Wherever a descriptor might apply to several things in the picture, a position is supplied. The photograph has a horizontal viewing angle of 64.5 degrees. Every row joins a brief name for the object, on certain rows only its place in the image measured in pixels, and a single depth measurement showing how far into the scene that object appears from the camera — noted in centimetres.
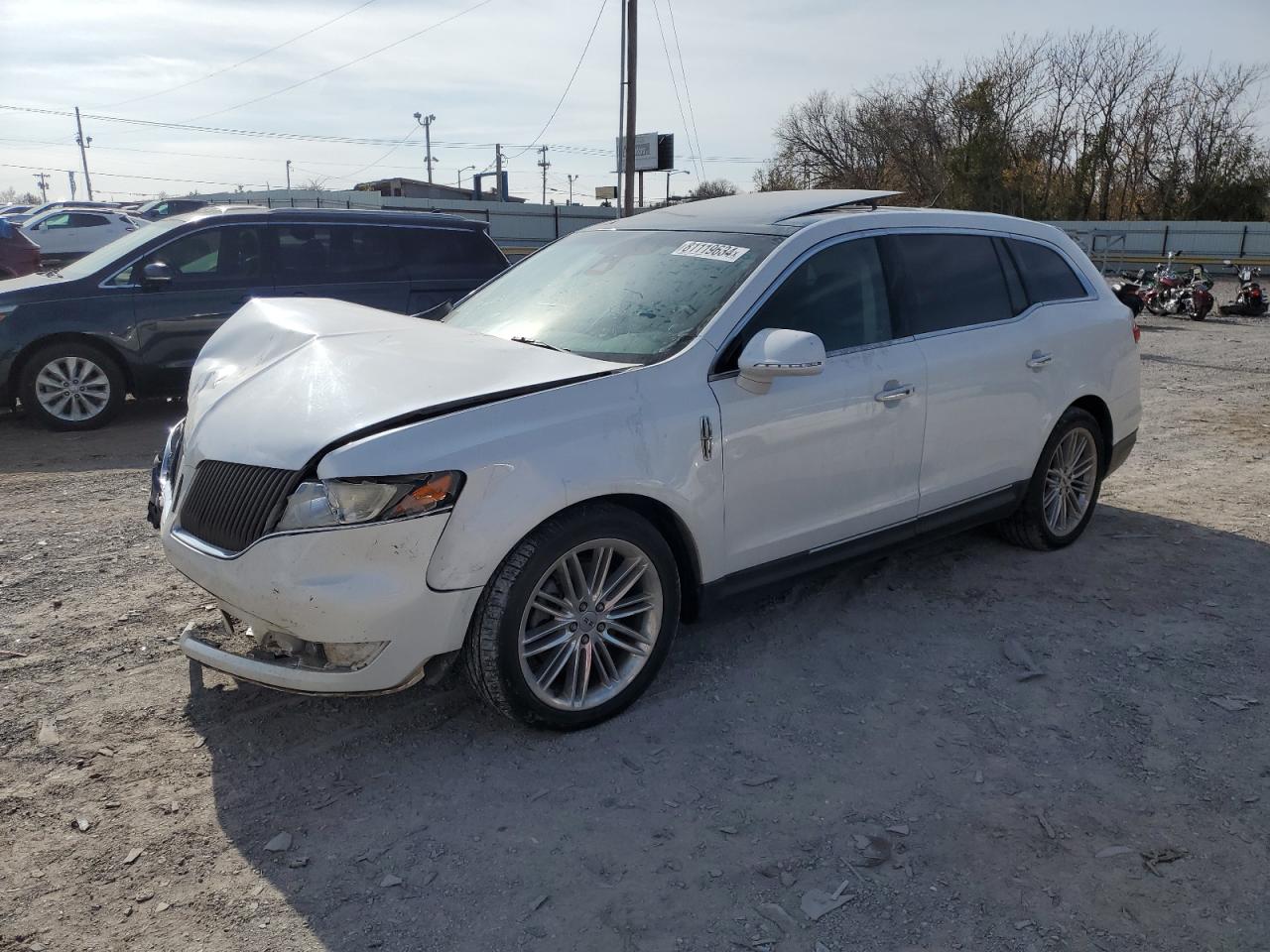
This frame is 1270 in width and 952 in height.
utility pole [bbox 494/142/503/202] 5465
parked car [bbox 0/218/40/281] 1625
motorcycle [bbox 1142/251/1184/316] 2164
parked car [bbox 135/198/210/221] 3059
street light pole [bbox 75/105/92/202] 8402
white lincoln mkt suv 307
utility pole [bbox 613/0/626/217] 2368
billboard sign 2652
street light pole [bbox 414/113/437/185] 7294
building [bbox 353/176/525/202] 5453
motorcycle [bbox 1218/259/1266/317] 2183
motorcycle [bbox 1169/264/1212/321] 2075
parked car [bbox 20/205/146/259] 2345
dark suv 818
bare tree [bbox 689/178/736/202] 5105
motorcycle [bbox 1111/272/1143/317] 1689
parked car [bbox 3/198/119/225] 2681
